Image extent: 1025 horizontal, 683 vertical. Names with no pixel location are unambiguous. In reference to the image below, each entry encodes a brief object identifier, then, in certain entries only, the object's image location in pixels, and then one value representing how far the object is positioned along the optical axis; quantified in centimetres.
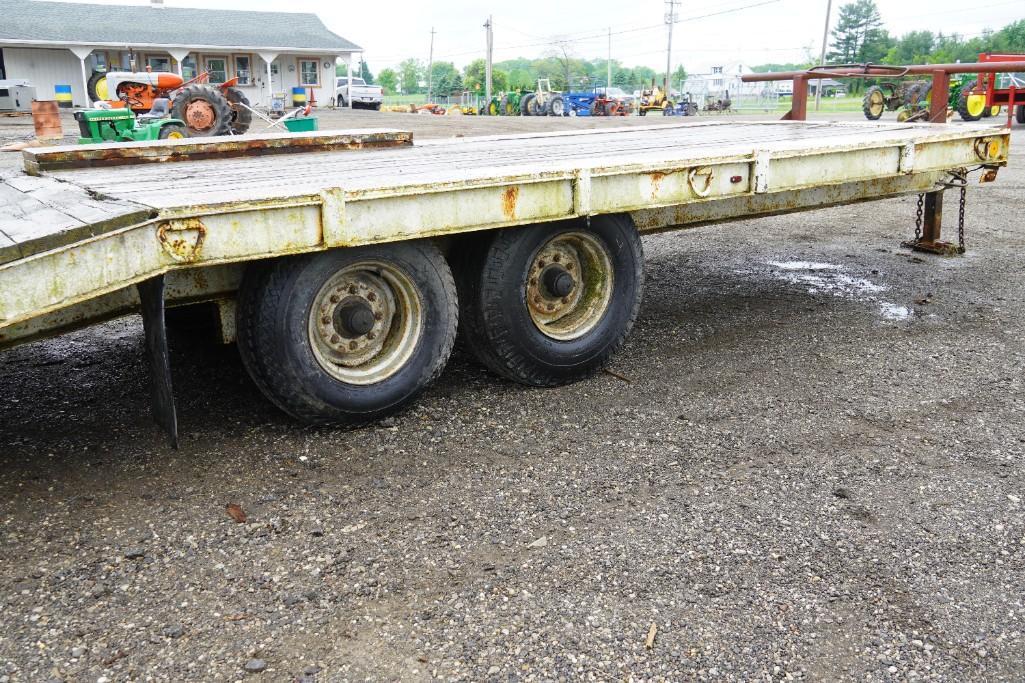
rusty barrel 1628
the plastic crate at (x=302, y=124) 1268
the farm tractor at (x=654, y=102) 4459
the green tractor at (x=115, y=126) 1250
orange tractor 1672
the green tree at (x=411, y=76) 15464
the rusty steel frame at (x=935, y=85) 738
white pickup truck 4744
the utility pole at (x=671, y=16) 7581
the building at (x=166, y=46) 3912
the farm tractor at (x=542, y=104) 4334
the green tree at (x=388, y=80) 14100
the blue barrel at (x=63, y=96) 3797
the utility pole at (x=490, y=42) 5587
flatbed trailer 336
